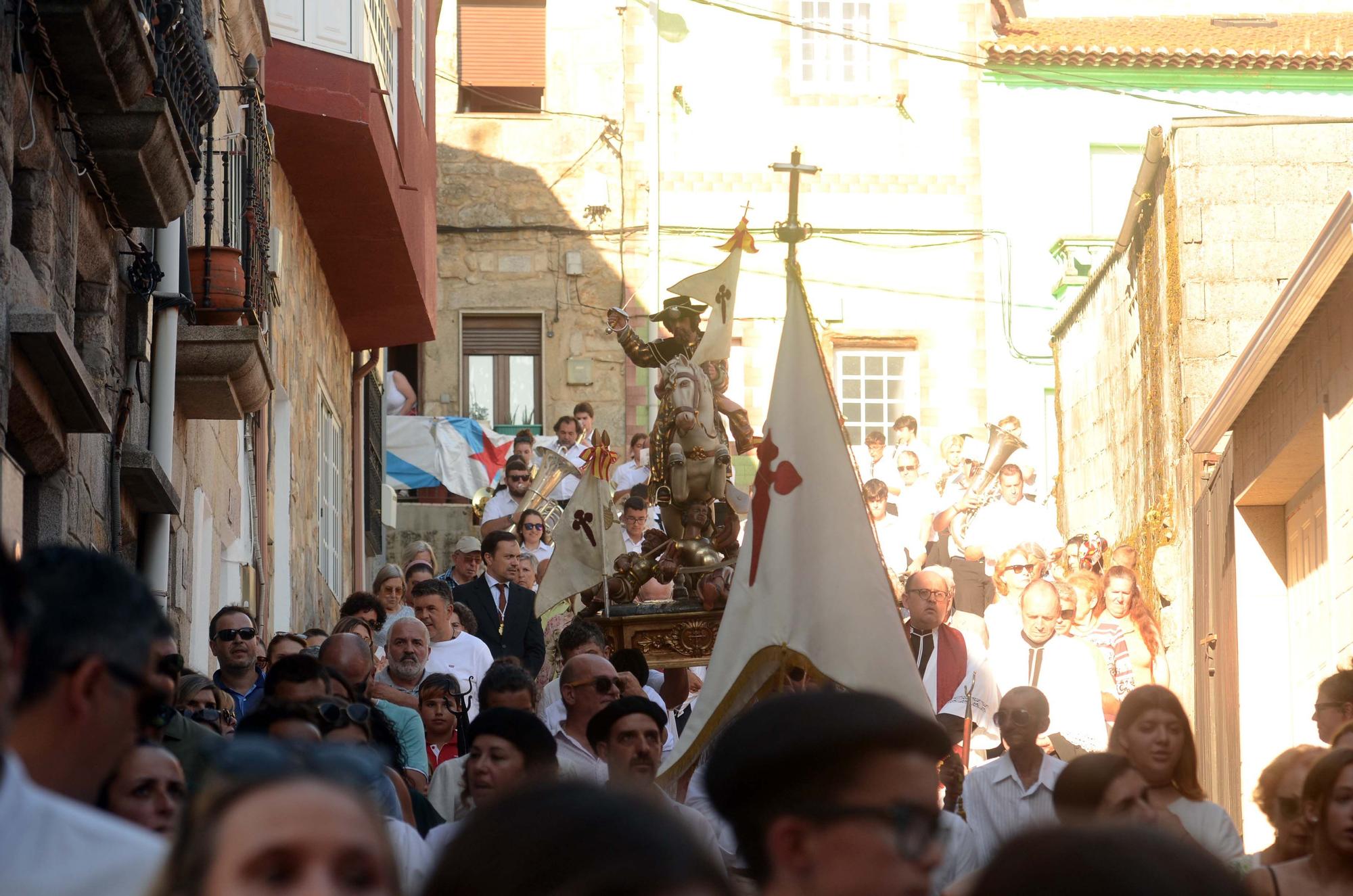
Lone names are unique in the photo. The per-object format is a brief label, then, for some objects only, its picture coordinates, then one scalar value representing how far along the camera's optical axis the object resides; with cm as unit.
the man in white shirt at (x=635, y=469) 2100
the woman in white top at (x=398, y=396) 2825
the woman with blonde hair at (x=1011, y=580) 1277
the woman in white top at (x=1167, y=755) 693
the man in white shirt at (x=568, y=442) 2162
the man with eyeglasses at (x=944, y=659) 1091
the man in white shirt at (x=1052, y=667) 1086
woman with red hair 1288
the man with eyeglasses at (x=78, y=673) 283
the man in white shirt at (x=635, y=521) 1655
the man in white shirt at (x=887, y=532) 1902
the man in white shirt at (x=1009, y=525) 1770
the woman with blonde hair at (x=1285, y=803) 614
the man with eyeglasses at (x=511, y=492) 1939
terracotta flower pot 1153
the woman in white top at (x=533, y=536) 1622
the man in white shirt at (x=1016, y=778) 771
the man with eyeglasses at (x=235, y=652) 944
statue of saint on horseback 1225
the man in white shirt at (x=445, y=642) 1102
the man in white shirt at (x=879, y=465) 2161
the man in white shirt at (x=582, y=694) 843
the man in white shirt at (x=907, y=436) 2191
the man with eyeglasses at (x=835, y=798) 300
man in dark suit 1291
